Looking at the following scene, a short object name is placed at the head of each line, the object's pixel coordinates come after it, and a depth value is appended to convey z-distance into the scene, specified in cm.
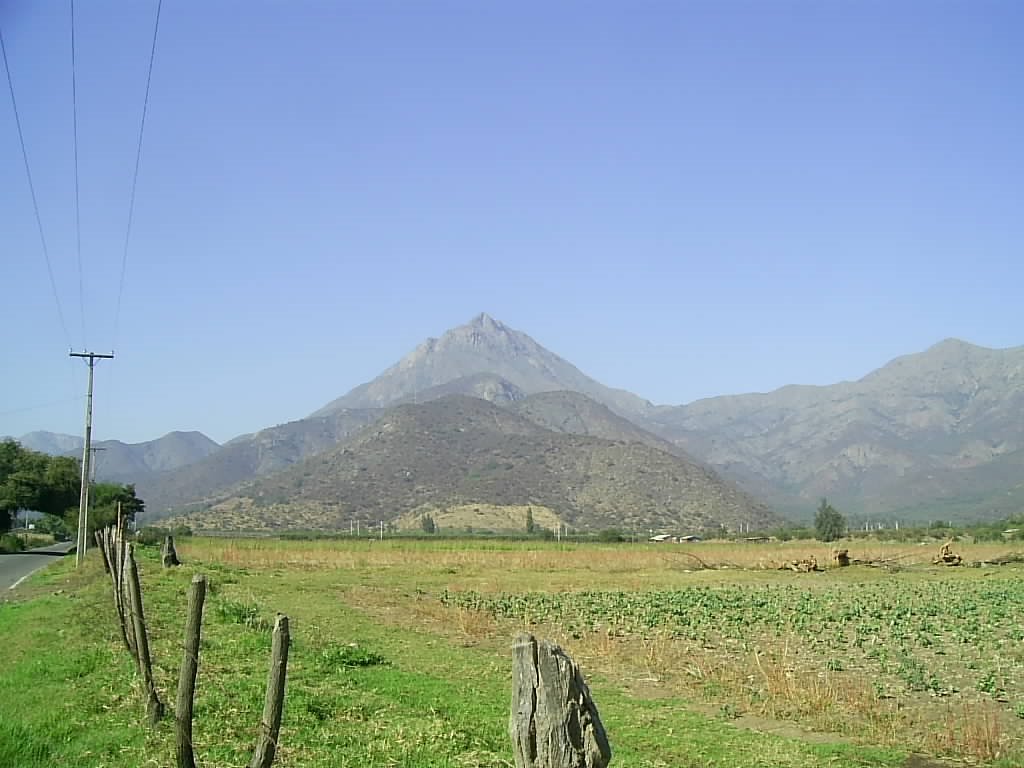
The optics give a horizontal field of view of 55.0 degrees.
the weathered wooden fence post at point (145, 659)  1056
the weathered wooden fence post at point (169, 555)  3757
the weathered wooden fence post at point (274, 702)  780
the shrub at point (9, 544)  6331
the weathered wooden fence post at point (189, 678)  848
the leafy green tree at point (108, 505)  7312
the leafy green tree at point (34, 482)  7269
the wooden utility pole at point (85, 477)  4316
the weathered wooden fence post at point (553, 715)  502
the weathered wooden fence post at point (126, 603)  1261
